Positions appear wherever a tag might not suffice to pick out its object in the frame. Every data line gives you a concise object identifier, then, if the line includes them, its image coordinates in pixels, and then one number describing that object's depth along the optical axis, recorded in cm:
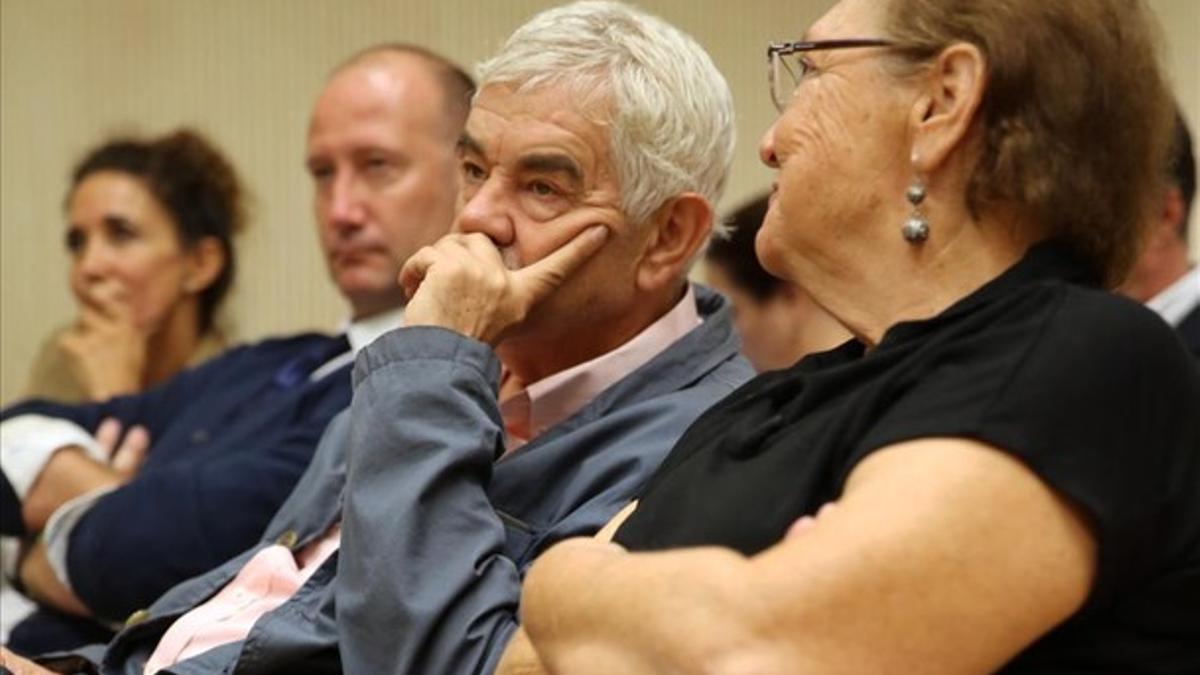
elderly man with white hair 351
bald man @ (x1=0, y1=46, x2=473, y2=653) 531
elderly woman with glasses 258
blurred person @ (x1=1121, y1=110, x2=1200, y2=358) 652
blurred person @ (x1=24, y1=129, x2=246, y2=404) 752
